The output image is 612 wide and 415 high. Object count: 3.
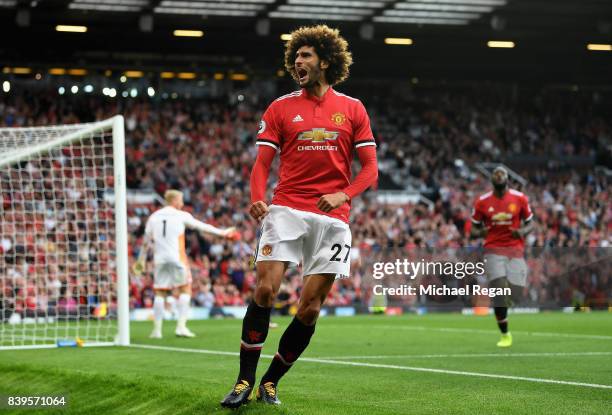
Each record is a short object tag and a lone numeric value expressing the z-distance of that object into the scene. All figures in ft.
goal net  45.60
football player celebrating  21.97
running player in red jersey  45.65
